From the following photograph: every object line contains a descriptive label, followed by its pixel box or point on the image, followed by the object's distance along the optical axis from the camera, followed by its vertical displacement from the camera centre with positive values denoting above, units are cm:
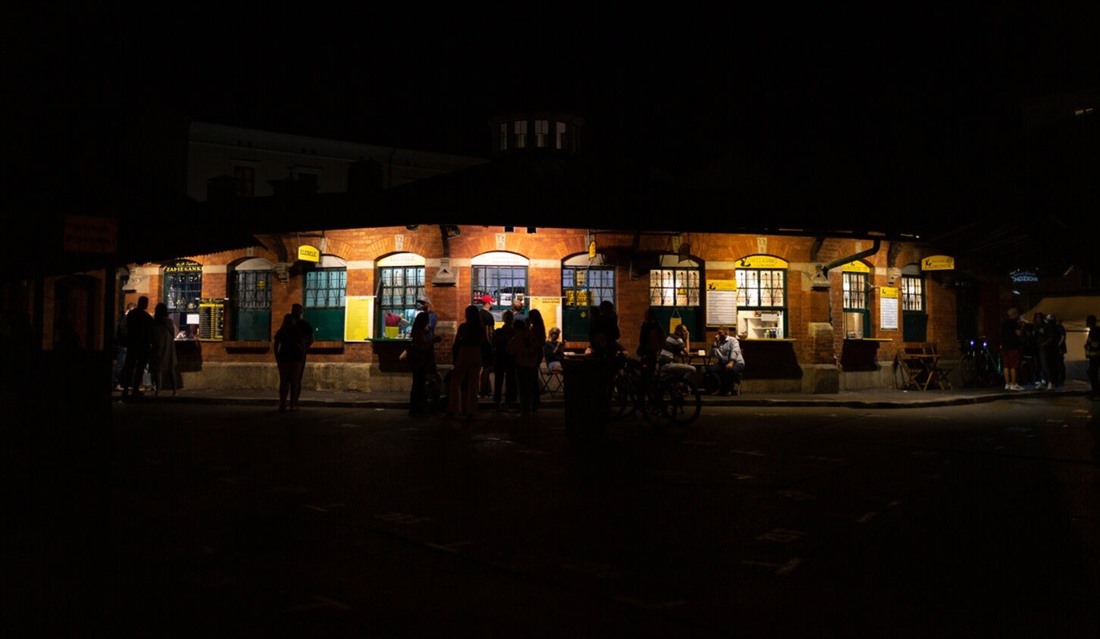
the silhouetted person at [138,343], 1592 +6
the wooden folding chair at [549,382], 1808 -87
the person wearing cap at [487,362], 1573 -34
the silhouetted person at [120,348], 1757 -5
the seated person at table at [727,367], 1839 -55
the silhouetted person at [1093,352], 1756 -23
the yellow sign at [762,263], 2011 +201
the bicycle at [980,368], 2267 -74
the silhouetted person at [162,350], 1650 -9
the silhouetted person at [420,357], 1419 -22
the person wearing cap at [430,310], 1480 +73
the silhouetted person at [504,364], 1537 -39
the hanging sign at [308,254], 1930 +222
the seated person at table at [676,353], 1717 -22
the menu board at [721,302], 1980 +102
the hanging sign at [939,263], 2186 +216
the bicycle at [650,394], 1226 -77
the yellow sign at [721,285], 1981 +144
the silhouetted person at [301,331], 1491 +26
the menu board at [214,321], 2078 +64
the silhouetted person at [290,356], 1477 -20
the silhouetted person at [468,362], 1353 -30
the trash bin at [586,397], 1077 -72
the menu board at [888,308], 2169 +93
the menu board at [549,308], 1927 +86
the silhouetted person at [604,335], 1192 +13
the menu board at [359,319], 1969 +63
